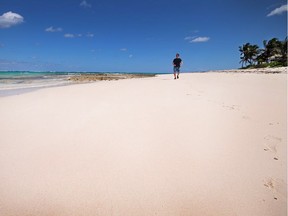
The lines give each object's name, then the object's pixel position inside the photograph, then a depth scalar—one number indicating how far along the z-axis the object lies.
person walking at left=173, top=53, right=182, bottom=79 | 12.49
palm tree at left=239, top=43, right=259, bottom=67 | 56.12
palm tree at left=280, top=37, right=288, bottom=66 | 43.88
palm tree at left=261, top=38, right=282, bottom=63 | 49.19
